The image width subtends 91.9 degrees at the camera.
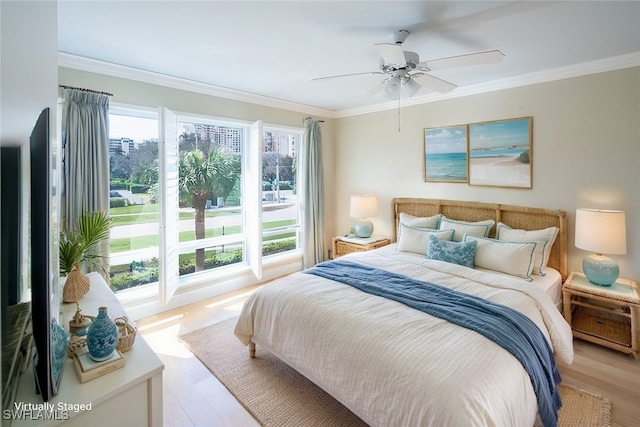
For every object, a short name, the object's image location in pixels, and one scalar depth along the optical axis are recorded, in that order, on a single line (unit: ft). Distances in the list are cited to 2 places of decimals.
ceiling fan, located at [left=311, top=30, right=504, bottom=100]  6.73
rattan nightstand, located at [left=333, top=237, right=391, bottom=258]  14.26
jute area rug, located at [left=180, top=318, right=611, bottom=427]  6.57
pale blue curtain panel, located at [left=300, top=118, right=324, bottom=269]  15.80
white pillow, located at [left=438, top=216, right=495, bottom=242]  11.41
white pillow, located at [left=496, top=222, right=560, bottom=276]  9.84
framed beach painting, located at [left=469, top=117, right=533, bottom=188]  11.10
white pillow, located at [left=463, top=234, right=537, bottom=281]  9.46
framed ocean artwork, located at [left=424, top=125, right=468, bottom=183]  12.69
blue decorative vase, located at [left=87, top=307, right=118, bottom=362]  4.26
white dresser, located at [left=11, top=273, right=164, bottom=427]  3.72
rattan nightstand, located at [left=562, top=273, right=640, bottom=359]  8.43
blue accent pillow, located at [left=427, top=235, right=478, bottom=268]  10.20
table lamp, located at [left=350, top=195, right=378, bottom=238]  14.89
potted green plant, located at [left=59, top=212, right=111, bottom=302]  6.53
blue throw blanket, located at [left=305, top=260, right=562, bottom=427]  5.65
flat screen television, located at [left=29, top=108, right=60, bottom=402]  3.40
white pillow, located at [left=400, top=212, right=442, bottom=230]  12.87
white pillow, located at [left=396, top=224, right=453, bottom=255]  11.62
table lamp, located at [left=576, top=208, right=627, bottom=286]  8.79
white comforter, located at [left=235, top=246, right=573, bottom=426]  4.78
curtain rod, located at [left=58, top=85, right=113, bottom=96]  9.06
